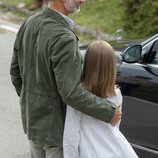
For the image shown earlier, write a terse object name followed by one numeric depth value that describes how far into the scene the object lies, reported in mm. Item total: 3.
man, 4734
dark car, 7138
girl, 5016
